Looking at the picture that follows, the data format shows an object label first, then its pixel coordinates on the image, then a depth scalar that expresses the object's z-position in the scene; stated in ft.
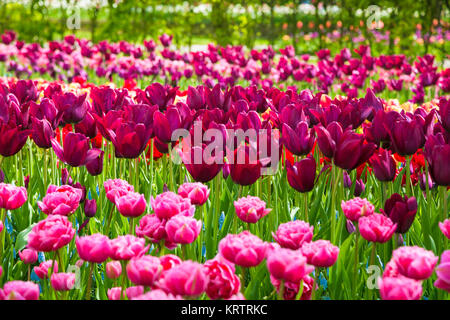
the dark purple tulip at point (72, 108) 9.02
